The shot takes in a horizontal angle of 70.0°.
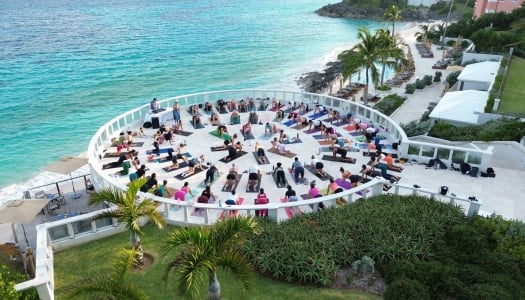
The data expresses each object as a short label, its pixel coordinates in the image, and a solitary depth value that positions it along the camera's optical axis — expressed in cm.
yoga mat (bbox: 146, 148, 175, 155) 2030
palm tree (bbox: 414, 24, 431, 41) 6579
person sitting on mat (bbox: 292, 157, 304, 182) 1695
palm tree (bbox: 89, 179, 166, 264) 984
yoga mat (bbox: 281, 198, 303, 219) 1283
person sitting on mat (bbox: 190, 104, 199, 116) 2578
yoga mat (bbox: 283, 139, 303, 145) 2153
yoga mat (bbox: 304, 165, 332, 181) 1753
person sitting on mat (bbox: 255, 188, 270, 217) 1369
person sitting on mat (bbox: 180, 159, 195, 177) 1791
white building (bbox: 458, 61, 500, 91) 2895
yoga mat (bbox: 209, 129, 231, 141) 2152
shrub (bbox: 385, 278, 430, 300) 912
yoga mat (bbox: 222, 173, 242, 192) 1652
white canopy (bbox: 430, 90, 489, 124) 2161
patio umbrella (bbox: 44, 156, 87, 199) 1650
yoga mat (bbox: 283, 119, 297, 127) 2425
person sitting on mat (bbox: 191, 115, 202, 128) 2384
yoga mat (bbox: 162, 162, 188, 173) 1850
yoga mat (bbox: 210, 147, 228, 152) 2074
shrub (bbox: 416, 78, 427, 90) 3722
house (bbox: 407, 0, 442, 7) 12781
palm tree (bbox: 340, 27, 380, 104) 3116
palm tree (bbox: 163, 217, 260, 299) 719
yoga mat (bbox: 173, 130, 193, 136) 2283
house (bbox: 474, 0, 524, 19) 6438
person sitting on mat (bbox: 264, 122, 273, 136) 2270
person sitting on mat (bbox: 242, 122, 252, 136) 2264
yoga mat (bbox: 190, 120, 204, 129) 2378
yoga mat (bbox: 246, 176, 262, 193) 1637
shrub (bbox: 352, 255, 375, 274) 1040
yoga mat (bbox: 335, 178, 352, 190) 1605
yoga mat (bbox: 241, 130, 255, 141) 2234
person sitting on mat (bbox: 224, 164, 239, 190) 1641
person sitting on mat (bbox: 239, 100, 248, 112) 2650
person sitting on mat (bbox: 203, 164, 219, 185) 1692
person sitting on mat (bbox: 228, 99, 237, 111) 2678
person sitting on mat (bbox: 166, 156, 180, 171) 1856
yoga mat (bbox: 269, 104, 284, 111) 2670
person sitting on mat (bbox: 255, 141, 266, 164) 1931
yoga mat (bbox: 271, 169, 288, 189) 1678
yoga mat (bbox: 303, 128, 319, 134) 2290
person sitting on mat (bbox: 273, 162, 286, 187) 1673
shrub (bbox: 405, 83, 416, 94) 3550
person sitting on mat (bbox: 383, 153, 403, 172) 1769
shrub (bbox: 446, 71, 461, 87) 3716
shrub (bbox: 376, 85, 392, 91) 3859
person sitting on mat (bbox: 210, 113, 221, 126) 2432
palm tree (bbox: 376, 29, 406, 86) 3315
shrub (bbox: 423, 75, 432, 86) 3803
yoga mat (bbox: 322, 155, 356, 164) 1898
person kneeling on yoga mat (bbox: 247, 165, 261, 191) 1662
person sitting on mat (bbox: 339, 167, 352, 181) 1630
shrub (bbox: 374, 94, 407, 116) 2942
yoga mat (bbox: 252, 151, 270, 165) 1922
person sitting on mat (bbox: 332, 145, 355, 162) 1903
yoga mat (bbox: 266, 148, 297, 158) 2002
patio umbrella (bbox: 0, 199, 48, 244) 1244
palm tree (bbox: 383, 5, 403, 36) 6203
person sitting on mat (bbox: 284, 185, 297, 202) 1420
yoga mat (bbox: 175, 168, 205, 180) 1772
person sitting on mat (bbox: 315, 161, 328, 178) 1748
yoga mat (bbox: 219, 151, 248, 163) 1950
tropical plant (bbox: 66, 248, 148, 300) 691
